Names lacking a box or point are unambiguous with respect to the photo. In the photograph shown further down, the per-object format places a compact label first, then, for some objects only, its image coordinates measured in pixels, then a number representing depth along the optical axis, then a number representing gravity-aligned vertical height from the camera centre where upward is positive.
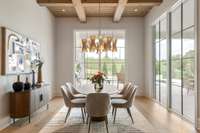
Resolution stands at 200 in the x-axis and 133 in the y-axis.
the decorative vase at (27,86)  3.41 -0.46
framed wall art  3.00 +0.34
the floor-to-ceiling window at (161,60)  4.62 +0.18
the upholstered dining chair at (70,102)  3.31 -0.84
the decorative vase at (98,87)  3.45 -0.51
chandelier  3.95 +0.61
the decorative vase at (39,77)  4.17 -0.32
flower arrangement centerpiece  3.43 -0.33
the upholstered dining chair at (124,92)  3.76 -0.73
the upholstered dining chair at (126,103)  3.31 -0.85
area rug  2.89 -1.29
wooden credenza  3.17 -0.83
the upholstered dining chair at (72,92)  3.76 -0.71
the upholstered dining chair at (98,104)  2.75 -0.74
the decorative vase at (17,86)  3.22 -0.44
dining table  3.34 -0.57
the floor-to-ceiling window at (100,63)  6.64 +0.15
